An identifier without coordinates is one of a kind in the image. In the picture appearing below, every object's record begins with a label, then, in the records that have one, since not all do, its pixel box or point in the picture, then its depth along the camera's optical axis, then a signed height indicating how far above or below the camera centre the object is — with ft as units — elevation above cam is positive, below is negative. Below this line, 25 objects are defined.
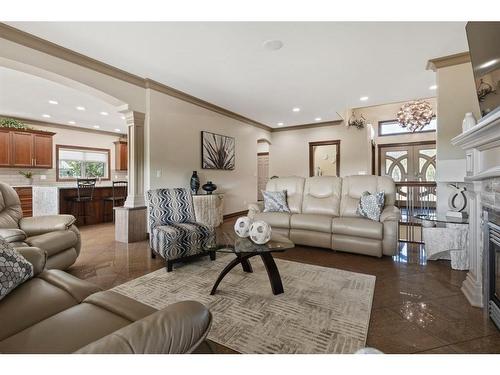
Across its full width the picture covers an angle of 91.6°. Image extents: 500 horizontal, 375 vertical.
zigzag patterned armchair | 8.98 -1.63
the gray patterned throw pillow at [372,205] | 10.76 -0.87
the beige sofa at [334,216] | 10.09 -1.45
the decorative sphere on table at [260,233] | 7.32 -1.40
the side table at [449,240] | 8.82 -2.04
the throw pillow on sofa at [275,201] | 13.46 -0.82
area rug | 5.03 -3.13
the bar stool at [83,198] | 17.03 -0.72
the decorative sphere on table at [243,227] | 7.93 -1.31
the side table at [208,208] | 14.97 -1.36
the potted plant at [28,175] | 19.31 +1.03
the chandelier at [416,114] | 17.57 +5.27
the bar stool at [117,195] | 18.92 -0.62
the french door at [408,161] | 23.67 +2.53
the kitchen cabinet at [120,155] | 25.17 +3.37
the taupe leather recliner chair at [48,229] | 7.76 -1.45
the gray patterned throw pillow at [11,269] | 3.99 -1.42
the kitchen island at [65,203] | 16.28 -1.08
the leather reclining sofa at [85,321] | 2.32 -1.78
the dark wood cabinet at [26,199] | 16.98 -0.77
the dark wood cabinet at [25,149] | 17.66 +3.01
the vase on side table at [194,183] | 15.62 +0.26
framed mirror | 23.36 +2.79
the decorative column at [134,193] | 12.70 -0.30
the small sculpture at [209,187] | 16.37 +0.00
